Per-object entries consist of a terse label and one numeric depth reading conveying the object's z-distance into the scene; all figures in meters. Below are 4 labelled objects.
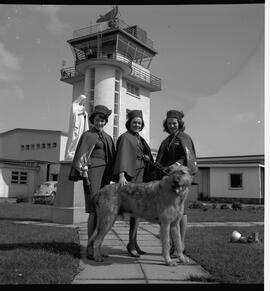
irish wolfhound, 4.86
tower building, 29.98
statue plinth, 10.82
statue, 13.29
